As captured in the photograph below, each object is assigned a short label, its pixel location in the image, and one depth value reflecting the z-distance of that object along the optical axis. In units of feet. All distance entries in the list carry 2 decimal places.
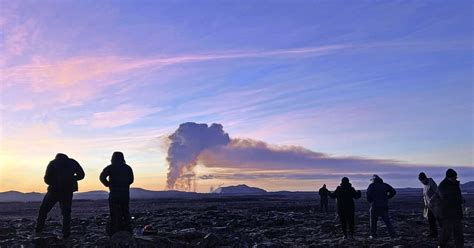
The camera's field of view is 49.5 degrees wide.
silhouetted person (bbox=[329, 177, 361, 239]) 54.70
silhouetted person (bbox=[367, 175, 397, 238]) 53.78
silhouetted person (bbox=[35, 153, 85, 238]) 45.14
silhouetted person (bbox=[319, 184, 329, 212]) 108.06
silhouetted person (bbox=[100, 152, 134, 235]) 43.27
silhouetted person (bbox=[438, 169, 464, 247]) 42.60
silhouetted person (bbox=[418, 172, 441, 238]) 51.65
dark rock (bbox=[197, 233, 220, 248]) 44.16
